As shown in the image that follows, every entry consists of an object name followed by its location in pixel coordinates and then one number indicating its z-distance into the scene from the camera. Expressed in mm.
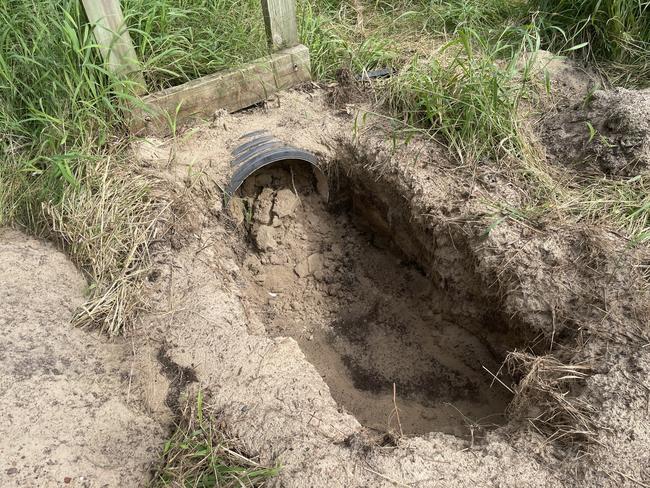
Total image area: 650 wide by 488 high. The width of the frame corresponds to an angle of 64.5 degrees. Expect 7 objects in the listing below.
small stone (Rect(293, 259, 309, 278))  2918
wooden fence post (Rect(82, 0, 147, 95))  2430
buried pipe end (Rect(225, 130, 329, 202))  2646
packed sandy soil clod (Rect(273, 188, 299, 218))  2908
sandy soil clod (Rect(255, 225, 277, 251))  2857
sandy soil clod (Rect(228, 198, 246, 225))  2810
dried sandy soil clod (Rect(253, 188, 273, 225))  2896
